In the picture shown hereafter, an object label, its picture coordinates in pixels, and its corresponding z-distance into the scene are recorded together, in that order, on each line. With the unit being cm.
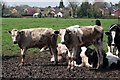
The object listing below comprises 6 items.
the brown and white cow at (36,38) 1427
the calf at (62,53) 1433
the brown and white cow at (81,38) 1283
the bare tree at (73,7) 9216
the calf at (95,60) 1310
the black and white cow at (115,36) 1402
